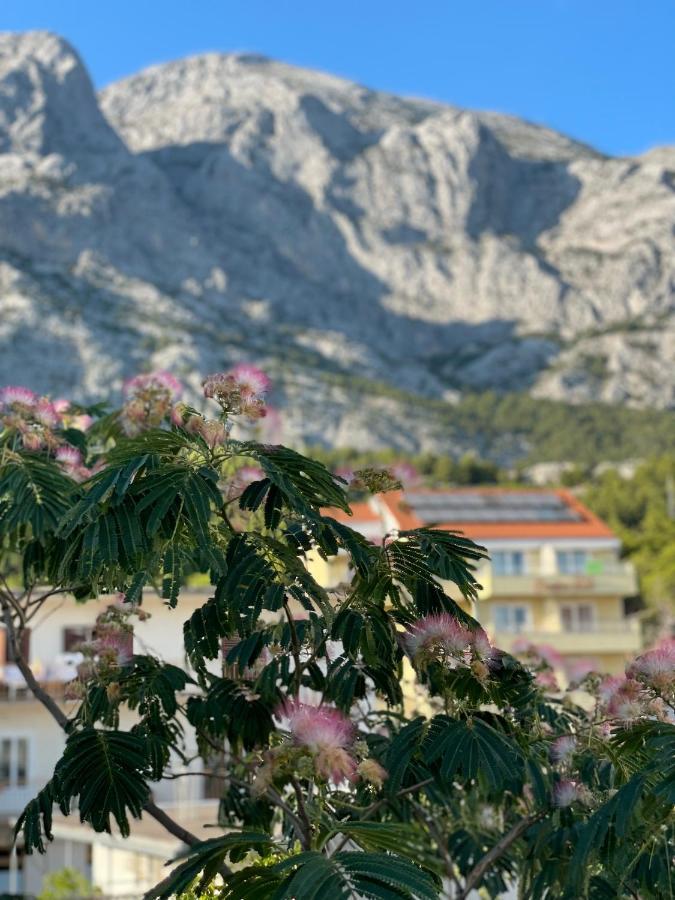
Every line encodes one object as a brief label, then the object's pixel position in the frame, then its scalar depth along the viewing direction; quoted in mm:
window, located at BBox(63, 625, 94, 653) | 25359
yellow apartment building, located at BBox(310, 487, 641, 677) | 39375
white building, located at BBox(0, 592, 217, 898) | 20547
